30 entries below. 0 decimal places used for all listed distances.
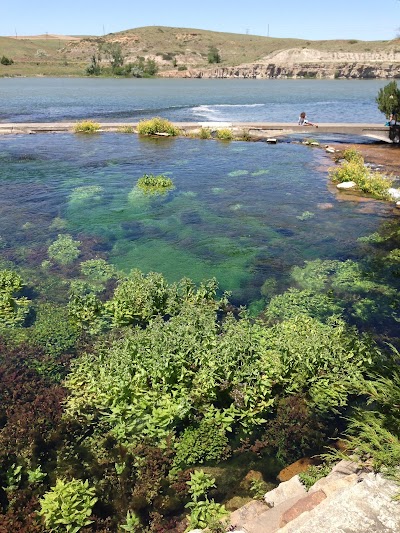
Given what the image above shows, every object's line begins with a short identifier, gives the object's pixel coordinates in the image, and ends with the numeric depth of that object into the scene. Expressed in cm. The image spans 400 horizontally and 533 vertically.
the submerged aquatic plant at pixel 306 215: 2078
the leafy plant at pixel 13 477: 742
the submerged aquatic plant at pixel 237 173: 2816
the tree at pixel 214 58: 17956
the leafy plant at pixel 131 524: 673
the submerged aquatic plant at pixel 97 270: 1496
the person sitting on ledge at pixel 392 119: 3591
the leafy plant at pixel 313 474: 710
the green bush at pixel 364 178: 2355
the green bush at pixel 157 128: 4069
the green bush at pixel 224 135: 3925
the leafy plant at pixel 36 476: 754
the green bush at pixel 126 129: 4238
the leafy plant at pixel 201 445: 789
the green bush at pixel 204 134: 3959
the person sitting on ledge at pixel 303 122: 4357
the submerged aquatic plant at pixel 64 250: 1638
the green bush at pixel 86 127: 4169
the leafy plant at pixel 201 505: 669
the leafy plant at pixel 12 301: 1221
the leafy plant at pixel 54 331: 1112
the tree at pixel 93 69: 13912
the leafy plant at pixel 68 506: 664
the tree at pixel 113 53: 14925
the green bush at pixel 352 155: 2906
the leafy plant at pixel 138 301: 1205
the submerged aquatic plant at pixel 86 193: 2381
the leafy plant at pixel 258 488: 717
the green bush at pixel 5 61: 14527
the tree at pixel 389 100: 3434
